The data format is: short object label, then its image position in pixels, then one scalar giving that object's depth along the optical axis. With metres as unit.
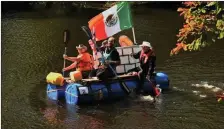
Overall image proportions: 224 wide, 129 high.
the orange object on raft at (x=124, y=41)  16.44
